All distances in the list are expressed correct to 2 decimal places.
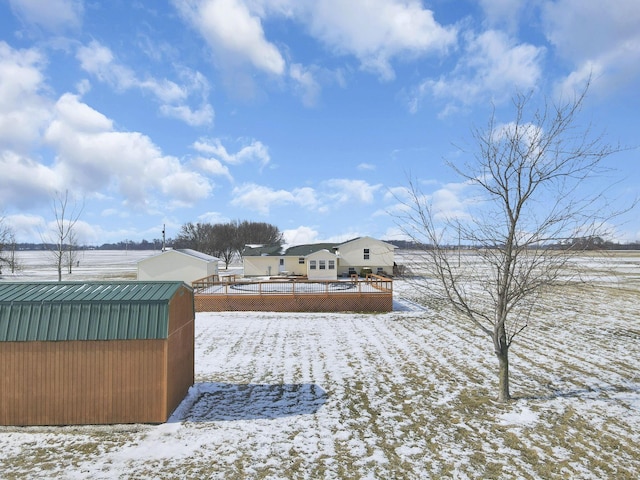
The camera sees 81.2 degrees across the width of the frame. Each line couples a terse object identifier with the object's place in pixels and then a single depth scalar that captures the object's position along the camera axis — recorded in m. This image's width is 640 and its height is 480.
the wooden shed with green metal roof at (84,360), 6.88
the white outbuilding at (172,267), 28.30
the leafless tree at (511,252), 7.27
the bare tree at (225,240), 60.75
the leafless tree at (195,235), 66.32
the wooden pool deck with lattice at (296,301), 19.61
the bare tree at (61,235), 29.39
